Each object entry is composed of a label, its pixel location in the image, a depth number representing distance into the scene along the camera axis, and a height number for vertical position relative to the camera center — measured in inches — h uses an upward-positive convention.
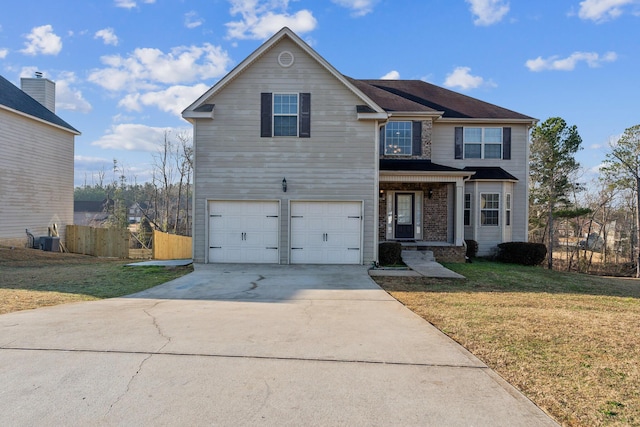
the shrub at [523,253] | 677.3 -54.0
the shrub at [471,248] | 687.6 -47.5
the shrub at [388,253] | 554.6 -46.6
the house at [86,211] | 2374.3 +28.3
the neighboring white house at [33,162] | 716.7 +103.3
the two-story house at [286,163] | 520.4 +70.7
